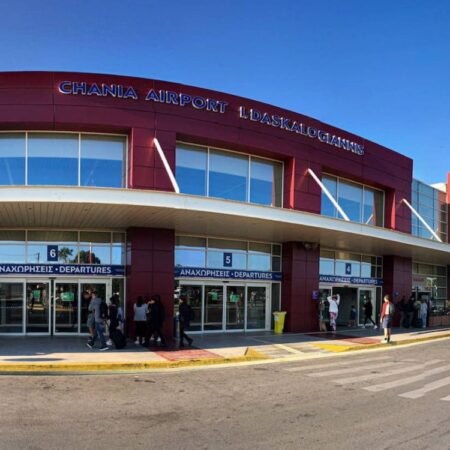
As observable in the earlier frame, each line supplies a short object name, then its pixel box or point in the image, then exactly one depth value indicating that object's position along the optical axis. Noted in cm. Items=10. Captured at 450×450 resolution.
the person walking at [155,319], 1566
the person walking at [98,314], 1531
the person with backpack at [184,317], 1600
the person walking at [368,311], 2481
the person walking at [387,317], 1868
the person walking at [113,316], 1534
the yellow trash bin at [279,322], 2075
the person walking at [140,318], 1612
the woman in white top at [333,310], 2164
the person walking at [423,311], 2595
